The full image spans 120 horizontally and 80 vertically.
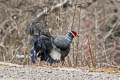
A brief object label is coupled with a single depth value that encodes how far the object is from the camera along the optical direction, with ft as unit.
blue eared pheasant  57.72
